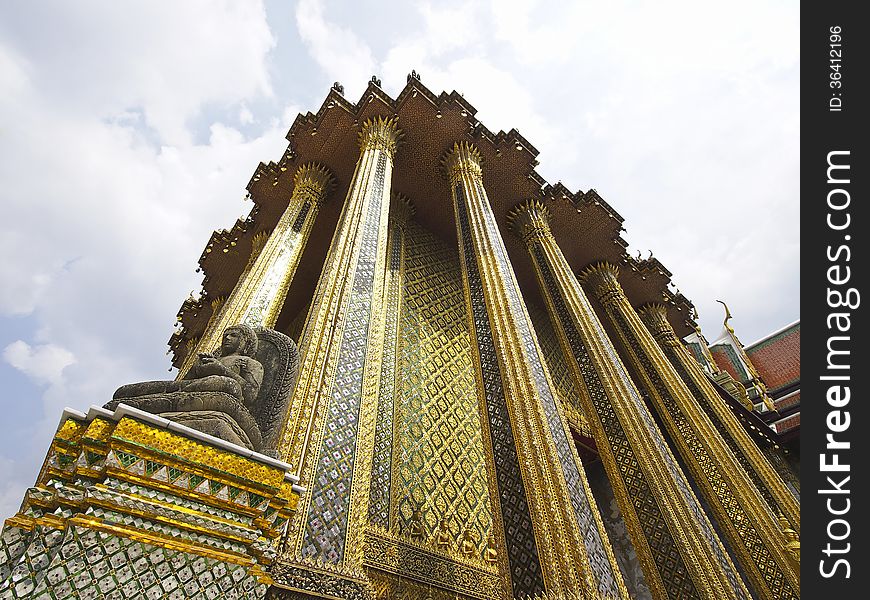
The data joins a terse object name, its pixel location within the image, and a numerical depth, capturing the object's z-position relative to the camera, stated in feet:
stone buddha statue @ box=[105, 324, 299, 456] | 6.02
